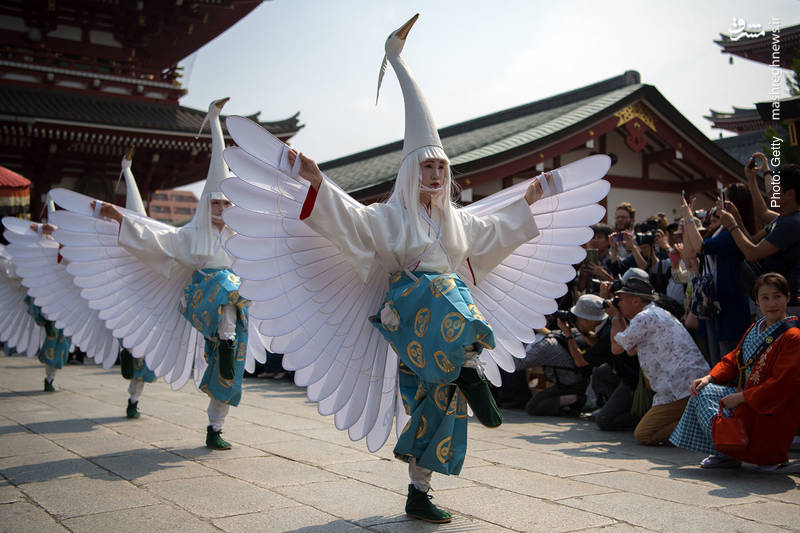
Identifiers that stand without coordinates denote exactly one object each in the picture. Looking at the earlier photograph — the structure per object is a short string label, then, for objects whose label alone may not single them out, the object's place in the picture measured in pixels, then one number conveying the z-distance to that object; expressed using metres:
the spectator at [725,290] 4.66
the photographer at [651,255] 6.00
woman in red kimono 3.62
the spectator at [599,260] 6.53
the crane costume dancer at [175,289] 4.49
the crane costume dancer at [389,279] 2.86
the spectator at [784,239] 4.21
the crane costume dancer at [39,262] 6.61
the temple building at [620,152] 9.13
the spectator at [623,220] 6.41
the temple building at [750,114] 13.04
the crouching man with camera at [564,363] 5.84
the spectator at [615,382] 5.18
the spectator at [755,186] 4.56
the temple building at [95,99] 12.81
